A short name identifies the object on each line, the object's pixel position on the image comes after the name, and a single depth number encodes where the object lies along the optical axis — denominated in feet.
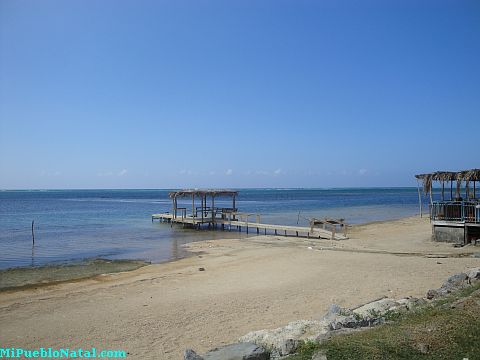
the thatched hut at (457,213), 55.52
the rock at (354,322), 20.75
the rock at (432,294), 26.79
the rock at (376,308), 23.44
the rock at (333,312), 24.33
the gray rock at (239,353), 17.08
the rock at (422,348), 15.48
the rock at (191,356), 17.29
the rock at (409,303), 23.62
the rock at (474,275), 28.33
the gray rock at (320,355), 15.06
